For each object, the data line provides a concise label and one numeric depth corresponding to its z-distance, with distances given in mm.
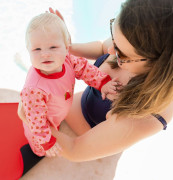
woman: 724
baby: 939
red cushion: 1426
